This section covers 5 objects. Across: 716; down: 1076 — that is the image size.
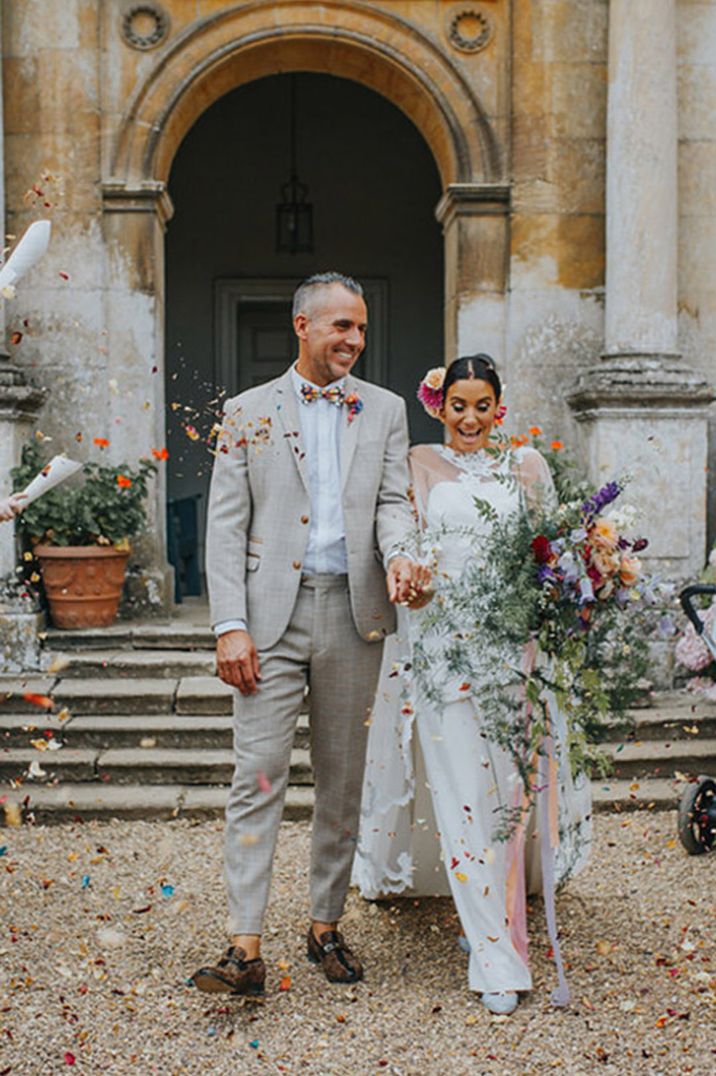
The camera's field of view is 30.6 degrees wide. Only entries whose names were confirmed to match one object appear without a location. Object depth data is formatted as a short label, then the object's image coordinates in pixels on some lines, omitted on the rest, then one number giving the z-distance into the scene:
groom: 3.59
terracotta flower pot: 6.99
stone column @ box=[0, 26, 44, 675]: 6.82
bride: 3.73
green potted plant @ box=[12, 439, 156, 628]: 7.00
